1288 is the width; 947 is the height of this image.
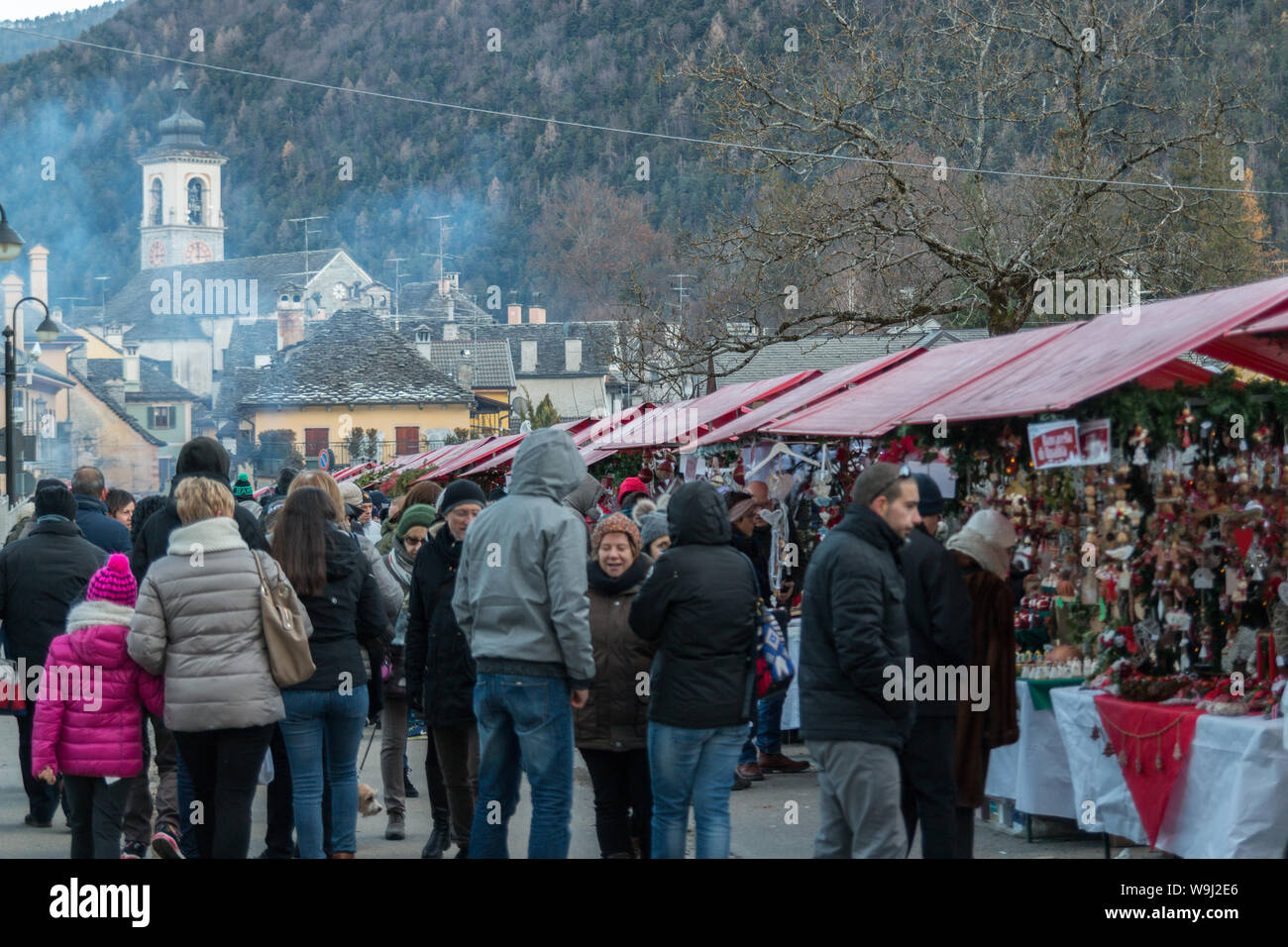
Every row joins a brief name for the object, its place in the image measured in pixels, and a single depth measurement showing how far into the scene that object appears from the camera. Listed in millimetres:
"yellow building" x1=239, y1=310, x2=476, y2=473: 67375
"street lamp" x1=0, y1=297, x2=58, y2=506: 22781
